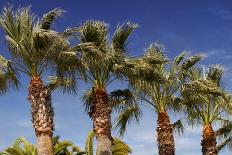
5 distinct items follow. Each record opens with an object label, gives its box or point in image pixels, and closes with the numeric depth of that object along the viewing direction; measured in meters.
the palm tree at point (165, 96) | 19.24
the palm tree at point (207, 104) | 18.10
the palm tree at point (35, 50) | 14.28
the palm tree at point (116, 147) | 27.83
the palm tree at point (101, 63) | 15.56
